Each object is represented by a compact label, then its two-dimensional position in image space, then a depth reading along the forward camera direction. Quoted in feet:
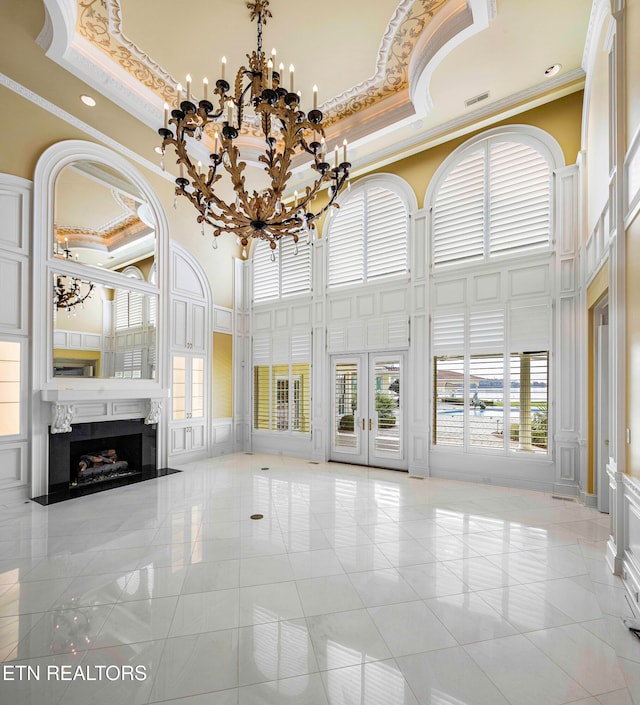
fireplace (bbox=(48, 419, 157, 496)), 16.72
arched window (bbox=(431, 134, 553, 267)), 17.80
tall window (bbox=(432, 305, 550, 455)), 17.42
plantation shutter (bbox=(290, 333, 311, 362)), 24.76
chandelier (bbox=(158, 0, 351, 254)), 10.94
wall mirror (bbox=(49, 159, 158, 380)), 17.10
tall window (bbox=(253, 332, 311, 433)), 24.82
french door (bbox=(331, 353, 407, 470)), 21.36
